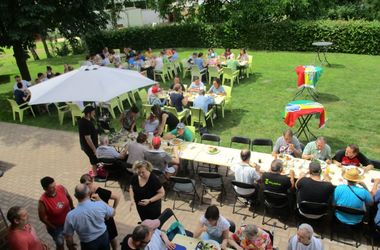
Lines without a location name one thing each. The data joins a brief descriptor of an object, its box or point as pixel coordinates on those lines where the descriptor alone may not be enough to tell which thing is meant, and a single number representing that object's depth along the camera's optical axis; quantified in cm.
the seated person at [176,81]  1159
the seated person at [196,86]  1199
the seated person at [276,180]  613
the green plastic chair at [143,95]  1216
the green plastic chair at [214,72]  1469
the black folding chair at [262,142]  826
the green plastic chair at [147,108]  1084
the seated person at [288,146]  753
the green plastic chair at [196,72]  1512
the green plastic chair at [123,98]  1281
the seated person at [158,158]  709
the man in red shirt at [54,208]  513
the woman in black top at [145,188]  545
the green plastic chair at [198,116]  1026
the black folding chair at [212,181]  681
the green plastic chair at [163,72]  1644
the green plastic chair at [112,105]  1214
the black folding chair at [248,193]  639
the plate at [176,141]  812
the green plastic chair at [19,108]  1282
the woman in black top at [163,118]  890
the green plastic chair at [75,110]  1177
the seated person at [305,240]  459
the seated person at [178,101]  1055
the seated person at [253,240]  467
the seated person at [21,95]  1299
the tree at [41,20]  1331
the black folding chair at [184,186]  675
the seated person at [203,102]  1051
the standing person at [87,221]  469
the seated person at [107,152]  772
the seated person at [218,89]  1164
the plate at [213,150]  764
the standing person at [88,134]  785
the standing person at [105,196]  533
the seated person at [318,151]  730
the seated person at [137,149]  737
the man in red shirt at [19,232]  439
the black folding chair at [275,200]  618
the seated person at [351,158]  697
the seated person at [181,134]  835
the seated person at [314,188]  580
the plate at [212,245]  463
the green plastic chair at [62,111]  1234
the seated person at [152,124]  894
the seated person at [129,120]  912
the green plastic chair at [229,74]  1444
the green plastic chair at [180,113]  1023
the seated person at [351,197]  568
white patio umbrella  748
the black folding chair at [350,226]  560
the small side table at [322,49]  2078
